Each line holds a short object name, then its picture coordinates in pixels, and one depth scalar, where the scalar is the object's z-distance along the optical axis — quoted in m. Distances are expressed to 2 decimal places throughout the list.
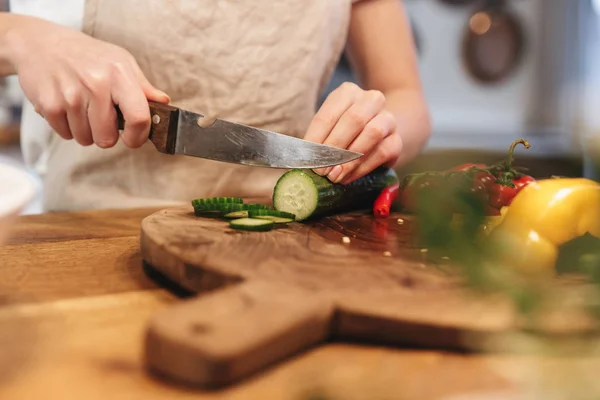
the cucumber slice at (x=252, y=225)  1.18
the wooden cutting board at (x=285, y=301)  0.67
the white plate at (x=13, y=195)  0.66
